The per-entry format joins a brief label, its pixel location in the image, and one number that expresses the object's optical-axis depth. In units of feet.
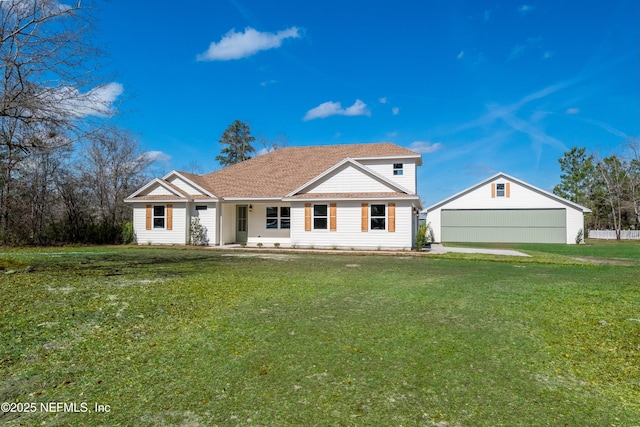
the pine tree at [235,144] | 146.10
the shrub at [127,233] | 65.82
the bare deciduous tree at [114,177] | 78.33
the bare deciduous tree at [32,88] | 26.53
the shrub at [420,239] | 57.47
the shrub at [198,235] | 63.67
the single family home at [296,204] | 57.82
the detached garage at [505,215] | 82.53
